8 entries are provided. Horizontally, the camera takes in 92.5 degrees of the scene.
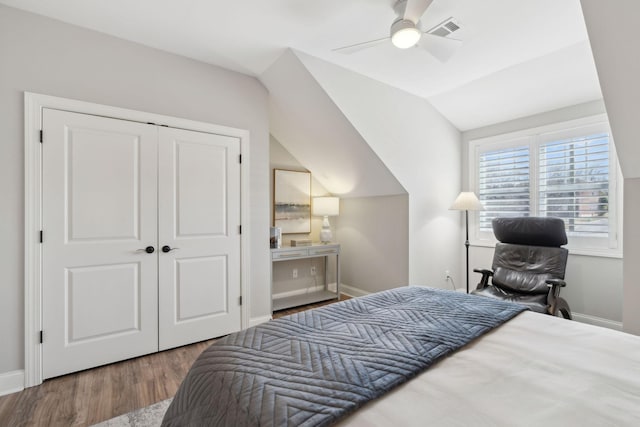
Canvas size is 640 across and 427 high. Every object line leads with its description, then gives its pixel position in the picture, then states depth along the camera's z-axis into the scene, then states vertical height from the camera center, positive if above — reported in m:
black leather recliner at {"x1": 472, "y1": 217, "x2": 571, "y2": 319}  2.76 -0.52
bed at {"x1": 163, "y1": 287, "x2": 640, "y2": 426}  0.85 -0.55
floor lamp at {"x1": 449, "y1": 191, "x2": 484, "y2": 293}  3.60 +0.11
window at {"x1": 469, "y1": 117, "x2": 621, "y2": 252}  3.05 +0.38
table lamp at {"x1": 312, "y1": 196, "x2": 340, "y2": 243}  4.25 +0.06
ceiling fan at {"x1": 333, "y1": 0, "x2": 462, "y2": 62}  1.85 +1.18
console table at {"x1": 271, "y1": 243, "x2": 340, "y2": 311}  3.60 -0.55
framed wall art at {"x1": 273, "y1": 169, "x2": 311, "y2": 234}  4.12 +0.16
